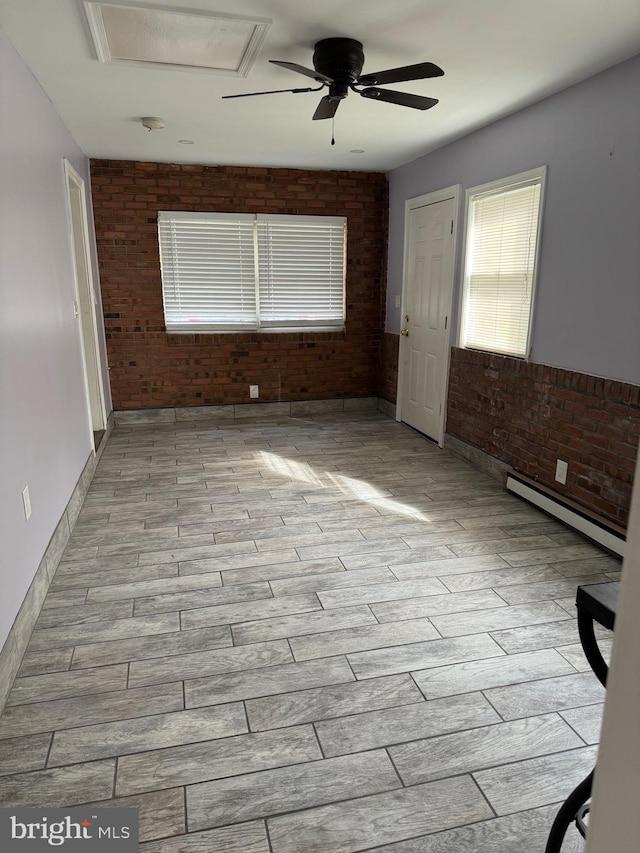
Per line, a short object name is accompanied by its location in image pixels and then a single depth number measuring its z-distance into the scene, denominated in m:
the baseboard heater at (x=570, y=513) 3.14
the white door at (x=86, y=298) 4.95
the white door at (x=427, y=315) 5.01
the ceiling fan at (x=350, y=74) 2.67
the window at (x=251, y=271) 5.95
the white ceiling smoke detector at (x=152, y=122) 4.03
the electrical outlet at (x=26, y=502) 2.52
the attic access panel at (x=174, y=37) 2.47
